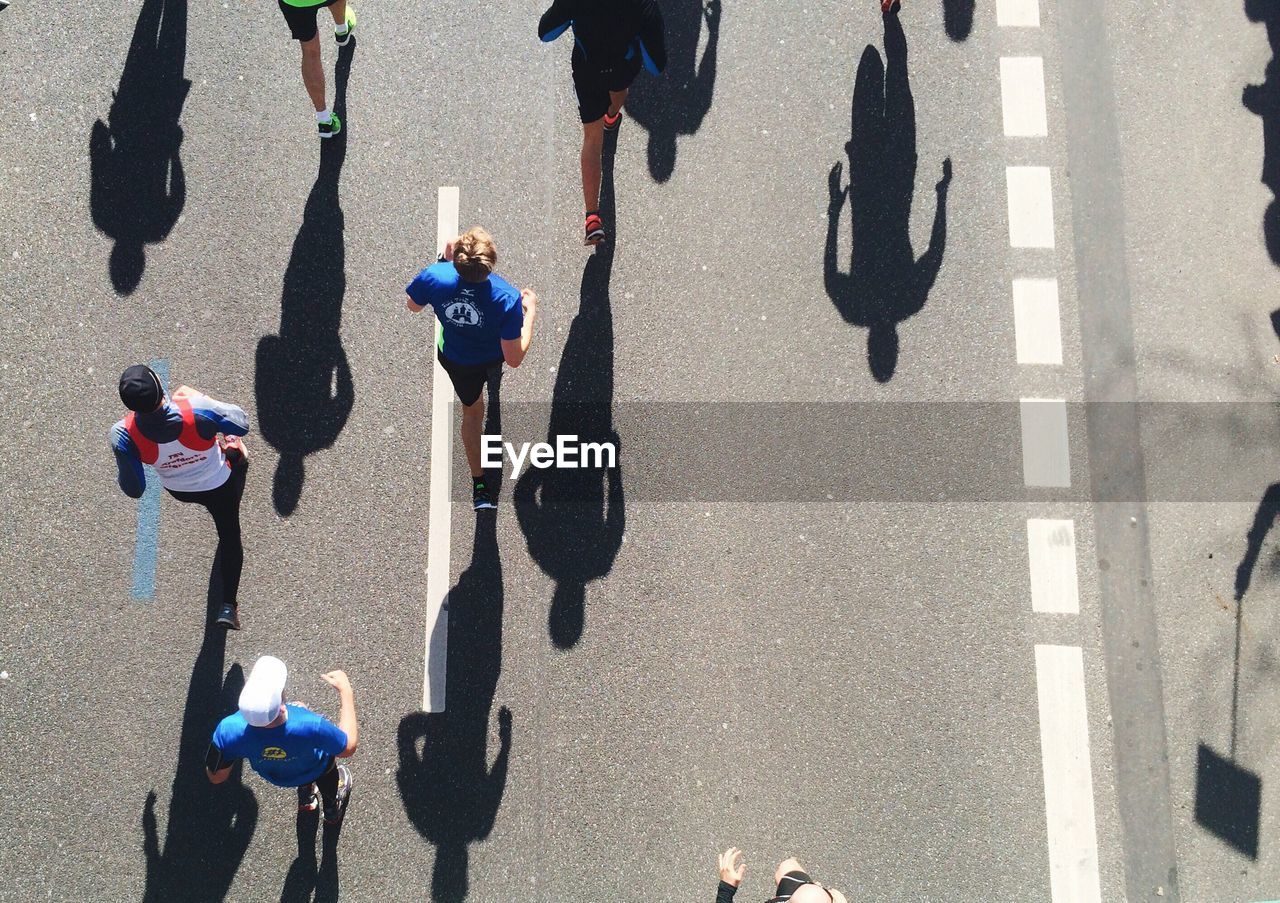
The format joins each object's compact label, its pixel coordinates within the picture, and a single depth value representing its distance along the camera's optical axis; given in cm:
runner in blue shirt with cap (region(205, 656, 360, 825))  409
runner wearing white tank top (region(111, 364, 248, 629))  433
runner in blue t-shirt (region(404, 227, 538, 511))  460
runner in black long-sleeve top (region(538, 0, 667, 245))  518
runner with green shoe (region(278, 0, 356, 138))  570
